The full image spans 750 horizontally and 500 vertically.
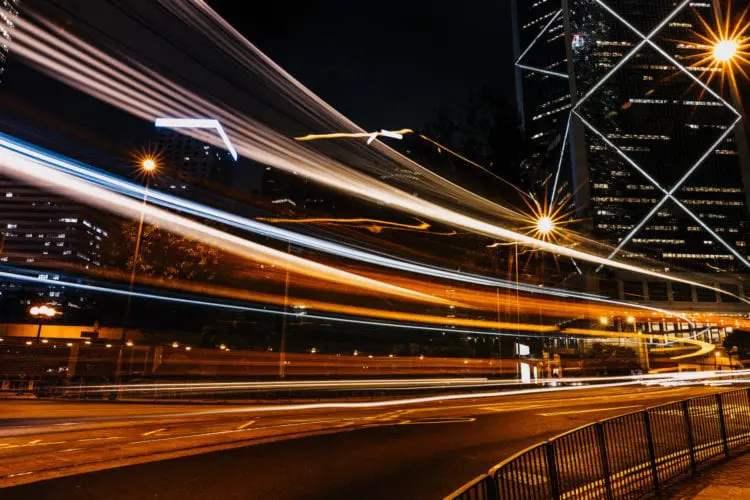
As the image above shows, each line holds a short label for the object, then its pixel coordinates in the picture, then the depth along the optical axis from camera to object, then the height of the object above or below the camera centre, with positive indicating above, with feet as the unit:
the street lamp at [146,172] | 68.90 +25.88
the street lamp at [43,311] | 86.85 +7.28
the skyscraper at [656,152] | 340.18 +144.38
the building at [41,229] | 304.87 +92.37
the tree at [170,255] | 88.99 +17.51
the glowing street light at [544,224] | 92.76 +25.84
